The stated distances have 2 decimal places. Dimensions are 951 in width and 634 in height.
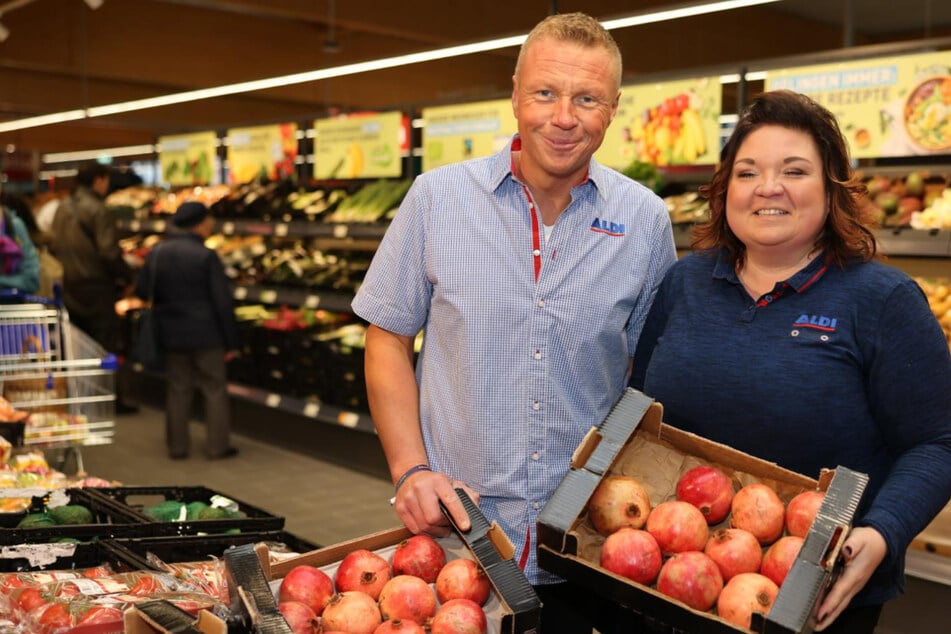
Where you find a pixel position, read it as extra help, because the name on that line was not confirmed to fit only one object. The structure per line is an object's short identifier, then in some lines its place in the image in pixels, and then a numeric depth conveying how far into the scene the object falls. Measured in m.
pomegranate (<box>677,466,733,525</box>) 1.60
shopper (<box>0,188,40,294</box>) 5.32
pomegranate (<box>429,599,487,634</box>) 1.48
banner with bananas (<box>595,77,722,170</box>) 4.77
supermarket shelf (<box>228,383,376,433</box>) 6.16
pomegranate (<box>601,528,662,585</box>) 1.49
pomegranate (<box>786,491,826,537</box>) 1.50
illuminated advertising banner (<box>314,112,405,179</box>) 6.68
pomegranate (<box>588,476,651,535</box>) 1.58
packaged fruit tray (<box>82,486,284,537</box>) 2.53
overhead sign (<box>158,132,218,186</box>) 8.92
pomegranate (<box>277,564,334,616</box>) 1.55
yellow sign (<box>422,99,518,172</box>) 5.81
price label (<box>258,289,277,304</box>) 6.96
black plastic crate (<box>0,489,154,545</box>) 2.46
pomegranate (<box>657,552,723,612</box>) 1.43
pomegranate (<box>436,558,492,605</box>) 1.57
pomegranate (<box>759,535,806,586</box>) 1.44
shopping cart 3.76
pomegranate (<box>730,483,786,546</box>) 1.53
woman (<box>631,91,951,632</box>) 1.60
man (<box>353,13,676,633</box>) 1.95
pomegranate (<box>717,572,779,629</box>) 1.38
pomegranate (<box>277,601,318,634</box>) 1.47
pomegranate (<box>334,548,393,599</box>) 1.60
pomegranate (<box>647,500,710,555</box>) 1.53
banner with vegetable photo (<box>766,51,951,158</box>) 3.91
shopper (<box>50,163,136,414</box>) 7.79
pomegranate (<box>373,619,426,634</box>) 1.45
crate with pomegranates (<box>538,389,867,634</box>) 1.38
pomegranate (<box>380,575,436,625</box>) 1.54
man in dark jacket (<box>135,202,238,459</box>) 6.55
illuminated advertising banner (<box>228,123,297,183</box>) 7.89
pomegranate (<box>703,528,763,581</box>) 1.48
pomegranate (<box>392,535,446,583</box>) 1.64
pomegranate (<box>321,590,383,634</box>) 1.50
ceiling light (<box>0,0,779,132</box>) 4.76
